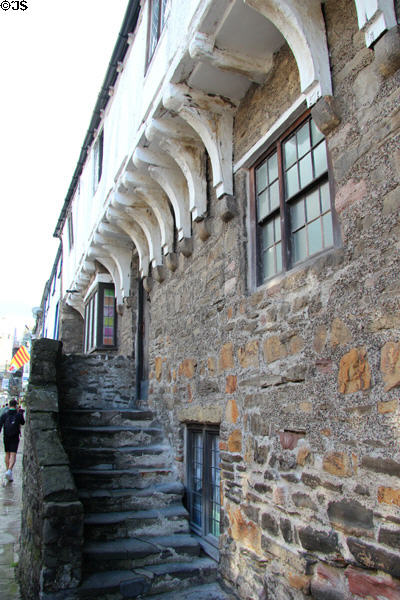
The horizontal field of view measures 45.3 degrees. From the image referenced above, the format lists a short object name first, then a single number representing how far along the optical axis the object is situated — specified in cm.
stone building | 292
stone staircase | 456
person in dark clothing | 1056
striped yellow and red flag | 2199
